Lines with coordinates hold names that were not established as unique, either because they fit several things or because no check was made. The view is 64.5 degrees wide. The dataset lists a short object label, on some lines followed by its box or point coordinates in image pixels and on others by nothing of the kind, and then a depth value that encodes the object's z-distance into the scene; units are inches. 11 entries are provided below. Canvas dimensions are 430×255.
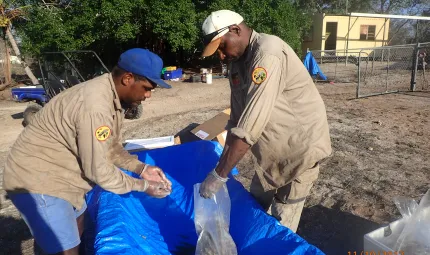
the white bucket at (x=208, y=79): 498.3
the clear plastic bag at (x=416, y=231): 76.6
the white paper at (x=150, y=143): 158.7
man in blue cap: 62.3
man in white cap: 67.1
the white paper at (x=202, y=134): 169.0
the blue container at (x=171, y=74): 533.0
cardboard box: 169.3
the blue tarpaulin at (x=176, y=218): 80.2
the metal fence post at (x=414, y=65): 342.6
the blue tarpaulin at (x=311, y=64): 439.8
